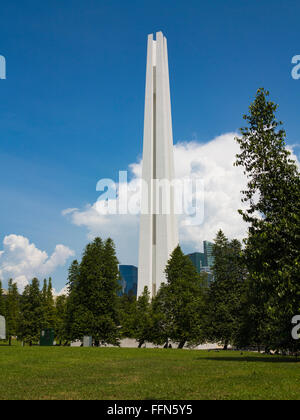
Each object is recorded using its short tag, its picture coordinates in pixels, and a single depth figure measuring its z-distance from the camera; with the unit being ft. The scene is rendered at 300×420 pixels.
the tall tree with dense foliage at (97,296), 147.33
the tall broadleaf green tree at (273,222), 61.46
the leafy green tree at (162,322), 153.99
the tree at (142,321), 160.04
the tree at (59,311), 160.71
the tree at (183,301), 148.77
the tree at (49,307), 205.26
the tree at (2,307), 235.46
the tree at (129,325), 176.35
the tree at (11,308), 243.87
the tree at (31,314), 200.23
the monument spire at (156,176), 261.44
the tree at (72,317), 147.74
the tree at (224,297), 149.89
